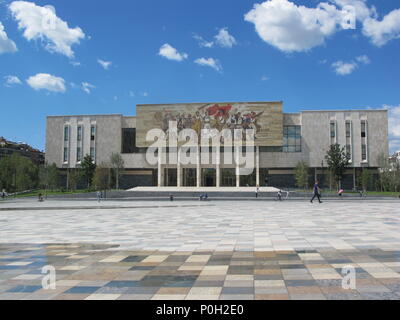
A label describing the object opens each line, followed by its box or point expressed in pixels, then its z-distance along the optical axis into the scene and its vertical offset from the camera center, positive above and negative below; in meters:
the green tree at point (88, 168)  65.19 +1.36
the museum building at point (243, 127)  65.81 +7.00
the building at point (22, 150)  107.92 +8.41
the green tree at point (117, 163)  66.12 +2.37
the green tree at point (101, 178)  58.31 -0.51
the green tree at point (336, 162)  56.84 +2.25
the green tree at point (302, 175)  59.00 +0.07
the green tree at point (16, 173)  63.69 +0.37
